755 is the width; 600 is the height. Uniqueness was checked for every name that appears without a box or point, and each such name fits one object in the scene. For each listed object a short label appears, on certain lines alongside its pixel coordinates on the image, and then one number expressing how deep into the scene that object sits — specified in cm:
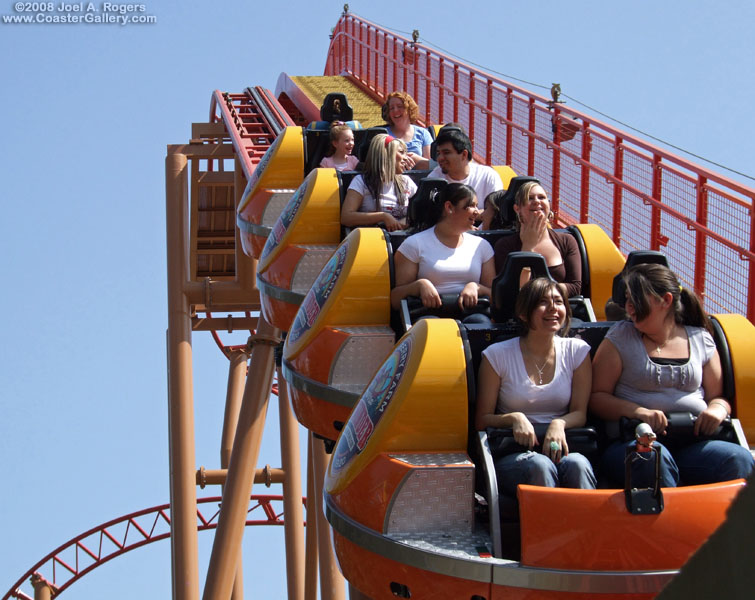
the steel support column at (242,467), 1536
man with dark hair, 1128
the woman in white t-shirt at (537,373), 662
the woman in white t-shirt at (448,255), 897
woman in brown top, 892
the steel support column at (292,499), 2136
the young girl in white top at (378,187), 1127
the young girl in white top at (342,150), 1324
